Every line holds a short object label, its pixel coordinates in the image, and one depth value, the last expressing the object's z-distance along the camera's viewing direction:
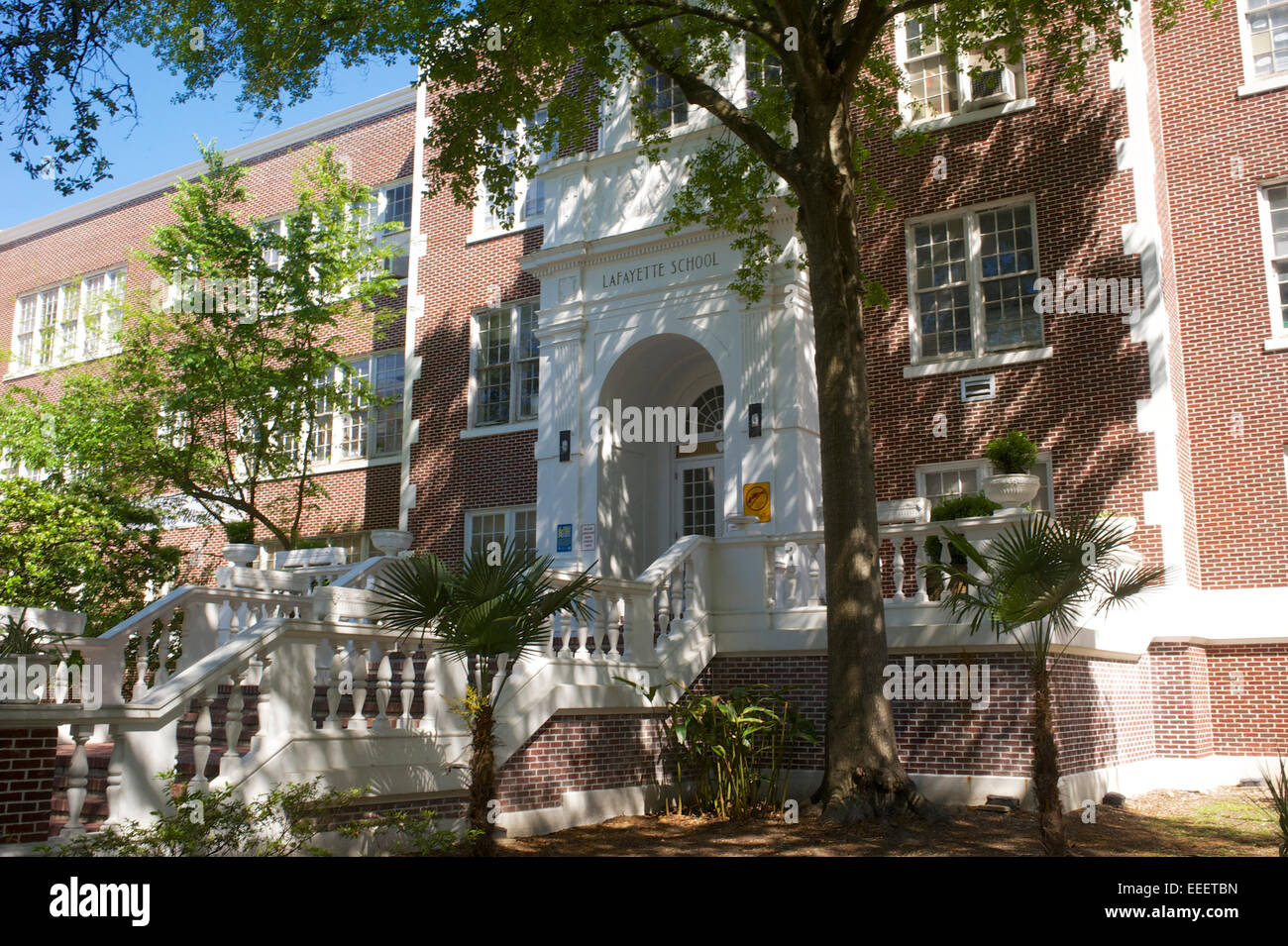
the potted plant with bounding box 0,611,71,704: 7.21
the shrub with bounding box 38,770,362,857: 7.23
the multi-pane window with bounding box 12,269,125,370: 28.19
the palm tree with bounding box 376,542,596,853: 8.38
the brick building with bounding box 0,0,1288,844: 13.57
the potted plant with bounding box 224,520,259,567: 18.58
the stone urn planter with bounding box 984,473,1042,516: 13.48
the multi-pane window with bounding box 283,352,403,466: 23.20
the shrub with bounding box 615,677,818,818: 12.06
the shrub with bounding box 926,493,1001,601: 12.84
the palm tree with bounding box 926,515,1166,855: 8.56
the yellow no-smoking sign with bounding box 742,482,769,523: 16.38
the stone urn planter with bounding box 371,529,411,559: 19.89
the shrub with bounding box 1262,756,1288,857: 6.50
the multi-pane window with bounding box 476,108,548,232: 21.75
